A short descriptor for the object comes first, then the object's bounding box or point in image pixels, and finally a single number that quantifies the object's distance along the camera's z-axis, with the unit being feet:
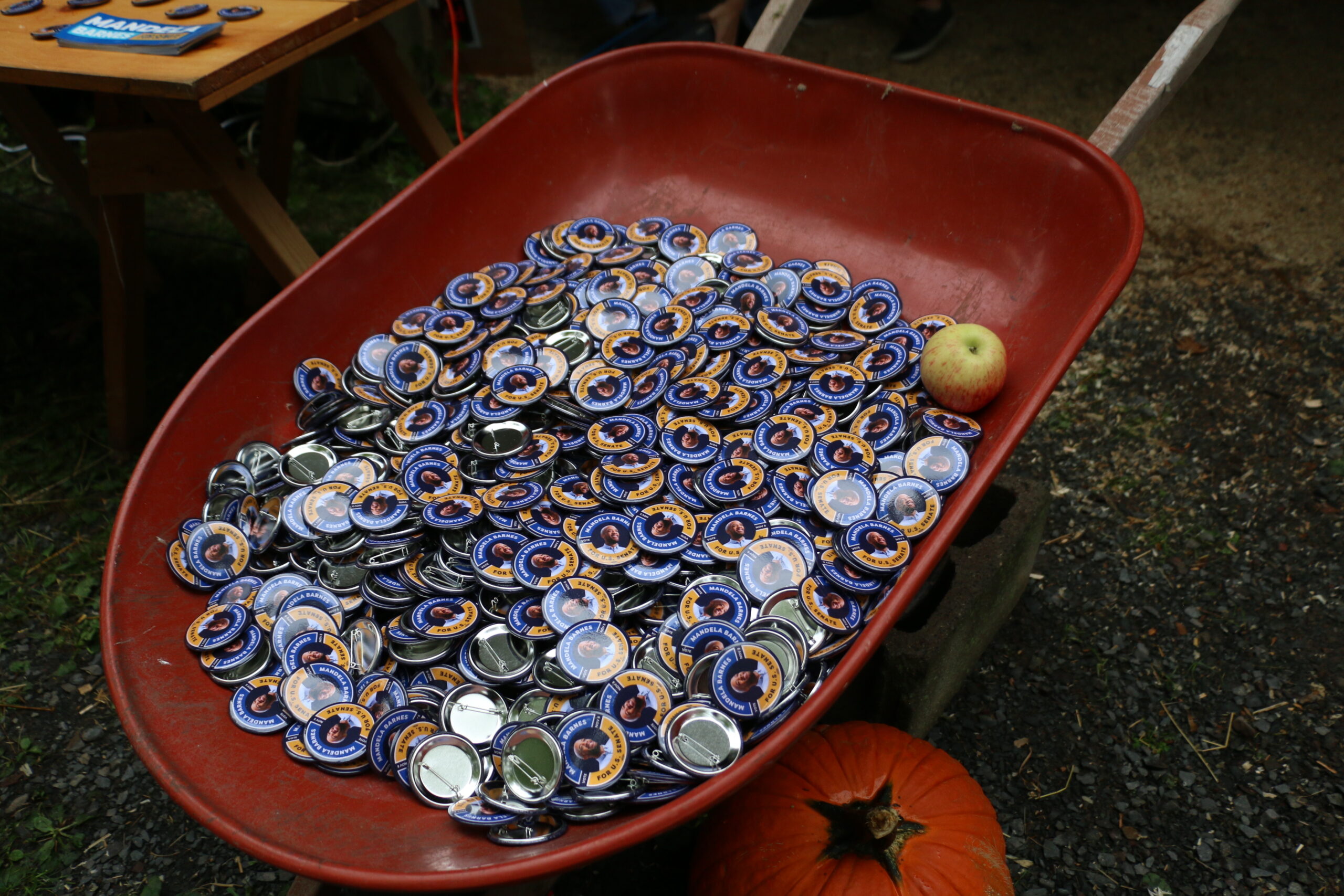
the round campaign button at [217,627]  5.32
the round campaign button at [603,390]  6.57
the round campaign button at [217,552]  5.67
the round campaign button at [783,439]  6.17
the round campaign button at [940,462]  5.77
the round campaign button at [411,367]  6.88
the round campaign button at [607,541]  5.61
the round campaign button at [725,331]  6.97
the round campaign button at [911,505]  5.57
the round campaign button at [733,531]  5.61
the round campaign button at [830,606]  5.10
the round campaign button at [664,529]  5.63
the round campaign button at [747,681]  4.71
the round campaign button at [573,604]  5.33
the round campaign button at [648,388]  6.54
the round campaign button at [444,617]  5.35
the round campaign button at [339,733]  4.86
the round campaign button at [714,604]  5.30
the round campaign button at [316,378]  6.72
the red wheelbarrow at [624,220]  4.40
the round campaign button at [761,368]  6.72
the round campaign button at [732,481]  5.95
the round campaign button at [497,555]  5.50
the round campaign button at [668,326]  7.07
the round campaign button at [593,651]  5.11
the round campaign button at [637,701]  4.81
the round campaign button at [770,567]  5.44
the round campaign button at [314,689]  5.09
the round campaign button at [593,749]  4.54
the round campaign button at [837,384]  6.51
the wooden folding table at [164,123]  6.56
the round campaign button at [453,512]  5.73
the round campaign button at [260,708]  5.02
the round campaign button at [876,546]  5.32
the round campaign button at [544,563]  5.49
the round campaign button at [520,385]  6.53
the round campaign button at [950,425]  5.99
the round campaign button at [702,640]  5.10
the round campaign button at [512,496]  5.87
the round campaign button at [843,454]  6.08
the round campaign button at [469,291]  7.51
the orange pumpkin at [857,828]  5.00
